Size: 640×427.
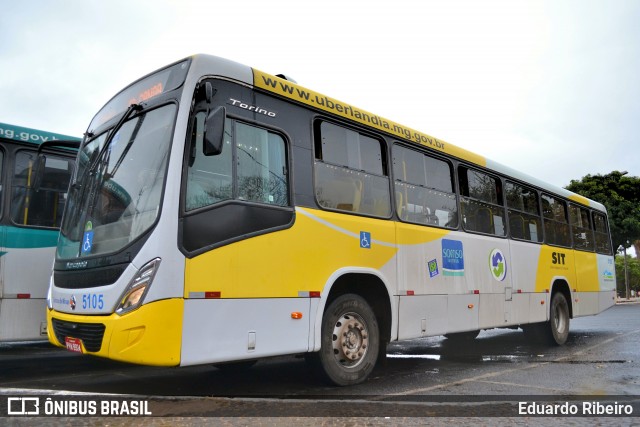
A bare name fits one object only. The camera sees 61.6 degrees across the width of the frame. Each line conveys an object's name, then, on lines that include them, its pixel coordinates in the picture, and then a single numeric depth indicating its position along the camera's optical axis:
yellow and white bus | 4.65
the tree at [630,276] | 46.19
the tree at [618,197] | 32.24
